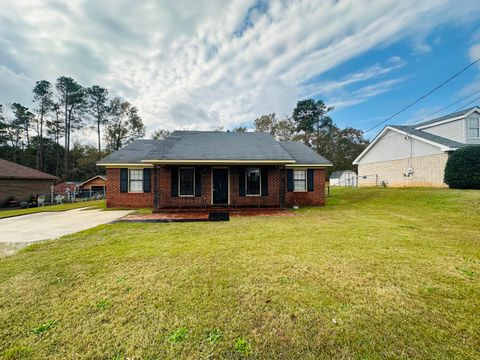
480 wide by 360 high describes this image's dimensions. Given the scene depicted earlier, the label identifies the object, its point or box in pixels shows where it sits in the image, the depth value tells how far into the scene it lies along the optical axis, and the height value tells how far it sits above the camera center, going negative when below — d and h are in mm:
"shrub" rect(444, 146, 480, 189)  12234 +648
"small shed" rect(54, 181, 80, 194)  22300 -367
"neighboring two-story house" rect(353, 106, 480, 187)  15438 +2757
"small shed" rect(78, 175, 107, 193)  23412 -58
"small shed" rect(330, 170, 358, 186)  27519 +300
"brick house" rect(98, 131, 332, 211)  9906 +362
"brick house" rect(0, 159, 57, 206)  17875 +325
